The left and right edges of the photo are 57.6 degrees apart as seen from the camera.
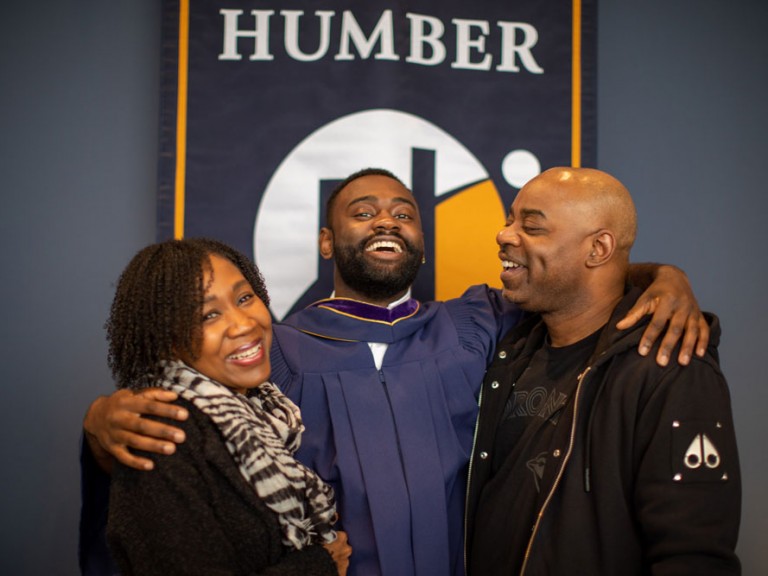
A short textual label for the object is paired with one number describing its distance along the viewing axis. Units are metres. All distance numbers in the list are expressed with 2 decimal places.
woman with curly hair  1.34
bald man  1.56
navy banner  2.82
